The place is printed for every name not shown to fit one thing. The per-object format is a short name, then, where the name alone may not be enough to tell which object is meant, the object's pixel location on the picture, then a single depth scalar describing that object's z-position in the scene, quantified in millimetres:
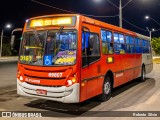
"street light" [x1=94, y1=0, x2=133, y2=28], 23203
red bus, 7492
